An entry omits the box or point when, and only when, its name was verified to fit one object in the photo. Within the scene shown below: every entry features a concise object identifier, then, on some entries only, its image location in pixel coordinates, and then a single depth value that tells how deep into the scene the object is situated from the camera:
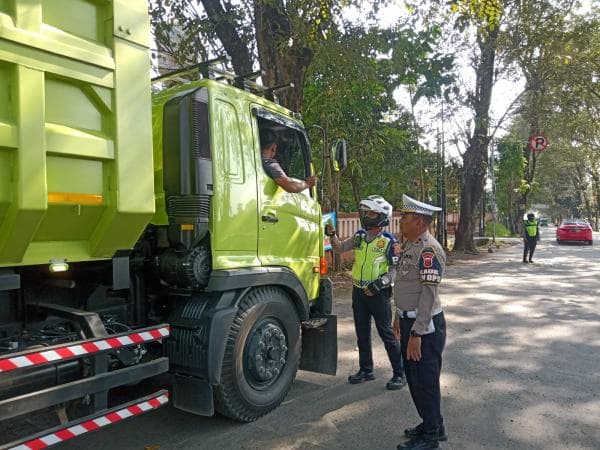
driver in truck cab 4.01
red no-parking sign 18.97
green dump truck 2.39
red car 24.58
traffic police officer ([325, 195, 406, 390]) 4.43
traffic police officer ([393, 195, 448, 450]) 3.16
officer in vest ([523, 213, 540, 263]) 14.60
